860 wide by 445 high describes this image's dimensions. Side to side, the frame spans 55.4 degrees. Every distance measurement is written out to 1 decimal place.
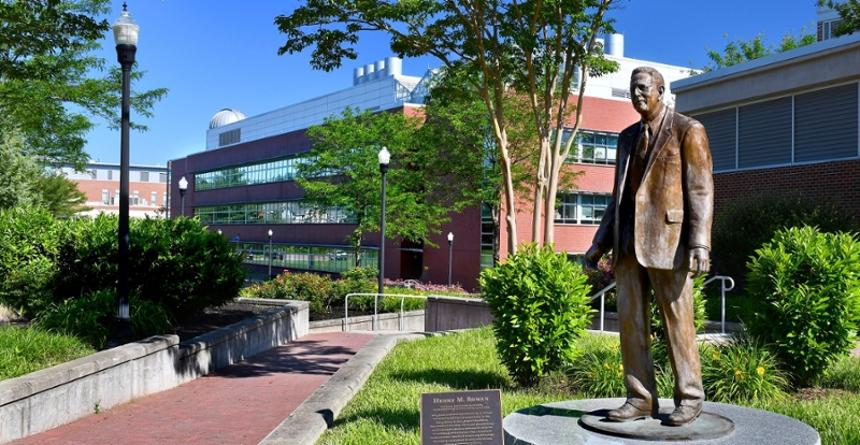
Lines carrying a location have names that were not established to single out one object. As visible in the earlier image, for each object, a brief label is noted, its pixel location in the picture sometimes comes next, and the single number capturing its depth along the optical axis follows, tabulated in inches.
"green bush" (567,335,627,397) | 340.5
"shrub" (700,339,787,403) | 322.3
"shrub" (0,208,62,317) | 597.6
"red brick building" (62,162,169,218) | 4626.0
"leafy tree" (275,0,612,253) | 592.1
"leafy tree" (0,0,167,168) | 703.0
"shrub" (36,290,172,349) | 448.1
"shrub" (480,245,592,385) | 357.7
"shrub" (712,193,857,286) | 681.0
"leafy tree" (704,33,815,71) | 2037.4
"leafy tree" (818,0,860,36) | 671.8
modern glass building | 1708.9
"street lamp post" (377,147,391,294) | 880.9
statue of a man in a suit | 222.2
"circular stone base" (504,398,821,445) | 212.1
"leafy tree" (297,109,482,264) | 1485.0
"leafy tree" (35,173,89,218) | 2121.1
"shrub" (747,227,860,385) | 342.0
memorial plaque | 217.3
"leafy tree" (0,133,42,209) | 1153.4
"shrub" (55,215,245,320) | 596.1
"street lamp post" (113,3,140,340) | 473.4
